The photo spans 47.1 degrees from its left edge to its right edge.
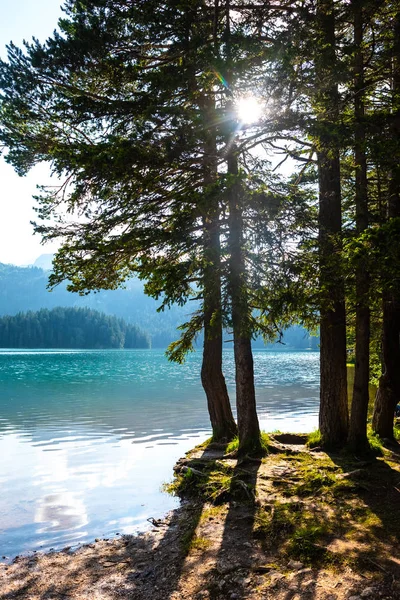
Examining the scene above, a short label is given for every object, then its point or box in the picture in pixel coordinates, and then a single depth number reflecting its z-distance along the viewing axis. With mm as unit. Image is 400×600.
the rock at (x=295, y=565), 5376
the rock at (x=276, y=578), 5049
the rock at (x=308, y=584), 4871
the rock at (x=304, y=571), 5219
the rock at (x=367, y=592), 4536
